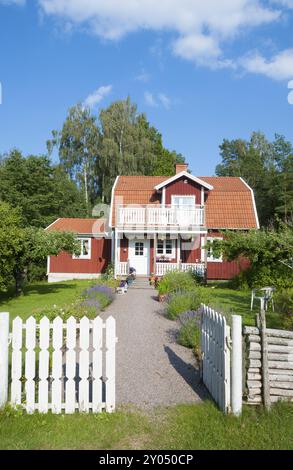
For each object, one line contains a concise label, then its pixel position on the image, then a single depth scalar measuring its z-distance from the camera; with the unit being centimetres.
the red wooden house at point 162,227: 2431
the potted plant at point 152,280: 2102
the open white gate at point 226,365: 496
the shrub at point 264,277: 1535
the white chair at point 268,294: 1206
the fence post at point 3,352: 509
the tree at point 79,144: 4119
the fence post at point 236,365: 495
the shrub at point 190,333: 822
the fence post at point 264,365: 511
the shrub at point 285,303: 794
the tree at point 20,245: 1561
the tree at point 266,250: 1285
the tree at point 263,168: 4012
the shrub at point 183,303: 1107
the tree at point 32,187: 3516
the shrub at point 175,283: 1511
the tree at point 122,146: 3991
